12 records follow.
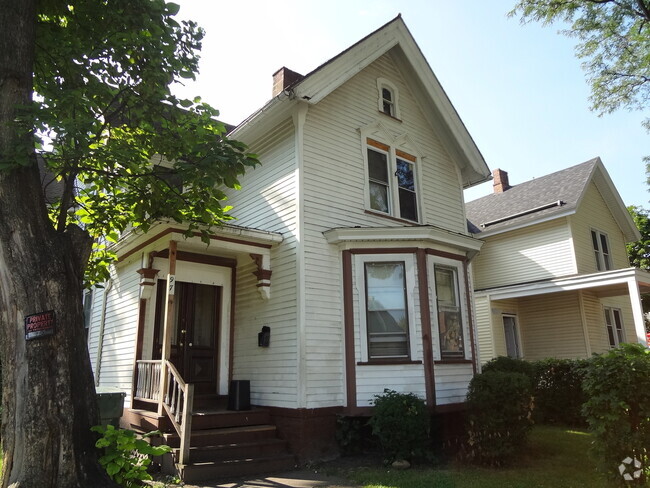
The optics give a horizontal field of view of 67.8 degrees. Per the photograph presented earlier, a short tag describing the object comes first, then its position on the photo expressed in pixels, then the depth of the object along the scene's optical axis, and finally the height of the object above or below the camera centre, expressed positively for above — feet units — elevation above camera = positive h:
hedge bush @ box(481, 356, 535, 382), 31.78 +0.26
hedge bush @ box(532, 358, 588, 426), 38.99 -1.81
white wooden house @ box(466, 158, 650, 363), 54.08 +11.63
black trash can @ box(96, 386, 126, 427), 26.45 -1.48
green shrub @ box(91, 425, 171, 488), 16.63 -2.64
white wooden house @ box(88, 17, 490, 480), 28.27 +5.36
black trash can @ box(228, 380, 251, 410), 28.78 -1.17
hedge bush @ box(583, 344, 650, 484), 18.83 -1.77
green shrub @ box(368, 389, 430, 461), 25.25 -2.79
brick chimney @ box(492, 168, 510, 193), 77.17 +29.41
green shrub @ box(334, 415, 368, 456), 27.45 -3.40
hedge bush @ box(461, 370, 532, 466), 25.38 -2.48
